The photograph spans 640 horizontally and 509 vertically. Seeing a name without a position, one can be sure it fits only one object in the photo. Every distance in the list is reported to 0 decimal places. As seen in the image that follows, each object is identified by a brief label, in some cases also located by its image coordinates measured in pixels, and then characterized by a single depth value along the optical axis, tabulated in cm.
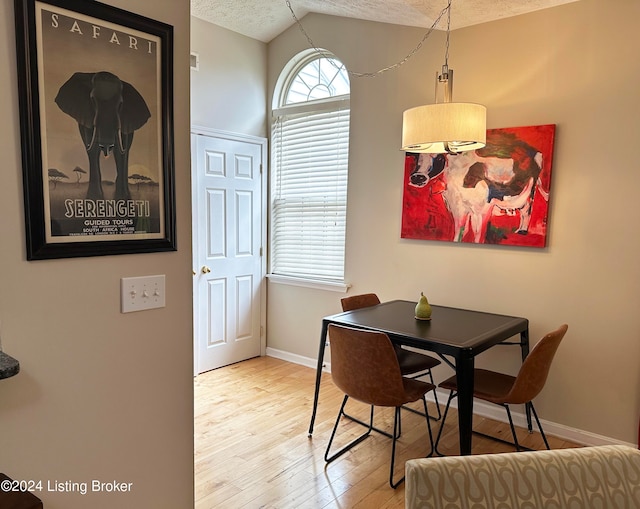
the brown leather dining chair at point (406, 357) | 291
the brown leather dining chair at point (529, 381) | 233
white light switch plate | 157
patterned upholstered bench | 106
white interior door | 381
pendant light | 224
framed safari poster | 134
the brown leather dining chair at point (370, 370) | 232
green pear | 282
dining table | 230
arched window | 389
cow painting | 287
